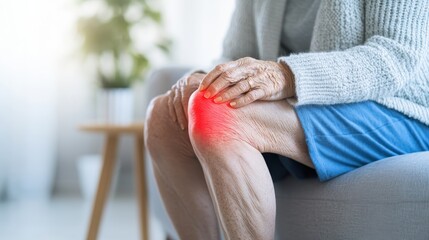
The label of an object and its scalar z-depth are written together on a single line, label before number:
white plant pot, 2.32
